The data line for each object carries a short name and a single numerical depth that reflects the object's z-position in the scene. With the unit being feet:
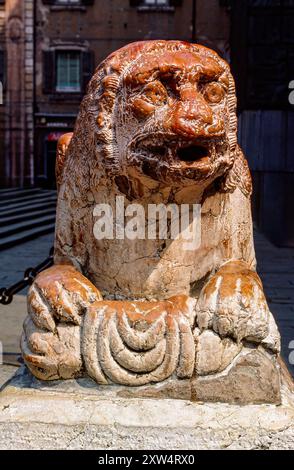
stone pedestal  6.45
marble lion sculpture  6.39
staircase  30.32
